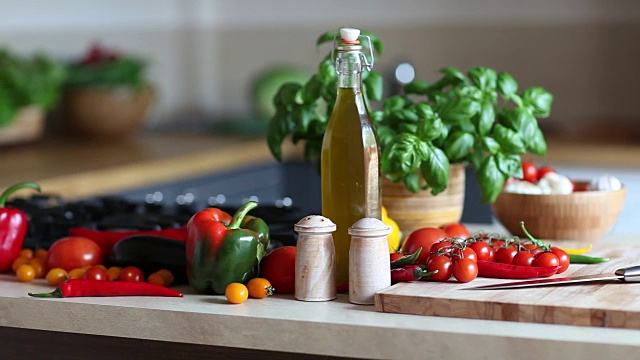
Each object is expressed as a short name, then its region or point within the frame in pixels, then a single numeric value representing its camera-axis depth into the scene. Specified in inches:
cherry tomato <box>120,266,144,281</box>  61.8
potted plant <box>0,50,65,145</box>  125.2
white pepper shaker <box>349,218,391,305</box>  57.2
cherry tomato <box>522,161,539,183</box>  72.9
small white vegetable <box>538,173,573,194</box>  70.6
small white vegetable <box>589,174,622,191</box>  71.1
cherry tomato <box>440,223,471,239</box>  66.1
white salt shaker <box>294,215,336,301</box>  57.6
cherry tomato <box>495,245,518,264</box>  60.2
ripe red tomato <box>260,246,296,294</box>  59.8
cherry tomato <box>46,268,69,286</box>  62.6
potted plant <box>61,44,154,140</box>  141.1
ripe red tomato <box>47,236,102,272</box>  64.6
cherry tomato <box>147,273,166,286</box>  61.5
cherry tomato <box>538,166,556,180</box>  73.4
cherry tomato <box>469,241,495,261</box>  60.4
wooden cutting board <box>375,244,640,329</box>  53.0
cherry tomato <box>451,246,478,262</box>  58.7
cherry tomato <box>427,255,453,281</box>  58.1
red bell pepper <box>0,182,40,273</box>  66.3
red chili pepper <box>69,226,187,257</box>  66.6
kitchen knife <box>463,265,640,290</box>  57.0
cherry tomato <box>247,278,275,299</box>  58.6
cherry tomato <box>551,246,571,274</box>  59.7
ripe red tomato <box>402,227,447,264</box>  62.8
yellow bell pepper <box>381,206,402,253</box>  65.1
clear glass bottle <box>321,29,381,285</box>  60.1
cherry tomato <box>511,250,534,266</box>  59.7
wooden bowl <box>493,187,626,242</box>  69.8
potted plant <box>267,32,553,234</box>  65.8
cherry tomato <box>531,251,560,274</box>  59.1
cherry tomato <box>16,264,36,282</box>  64.0
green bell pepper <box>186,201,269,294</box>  59.1
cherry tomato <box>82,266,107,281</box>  61.4
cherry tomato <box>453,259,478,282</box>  57.8
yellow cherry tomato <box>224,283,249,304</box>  57.7
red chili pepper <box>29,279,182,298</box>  59.7
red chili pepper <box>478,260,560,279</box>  58.8
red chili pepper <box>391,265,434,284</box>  57.9
